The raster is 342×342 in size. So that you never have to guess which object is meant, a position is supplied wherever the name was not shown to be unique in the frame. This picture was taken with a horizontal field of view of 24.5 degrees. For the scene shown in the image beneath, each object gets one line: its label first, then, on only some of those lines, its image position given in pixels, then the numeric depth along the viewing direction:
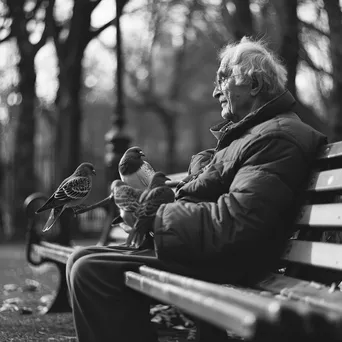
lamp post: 10.53
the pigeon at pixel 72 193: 3.84
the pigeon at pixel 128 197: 3.20
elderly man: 3.06
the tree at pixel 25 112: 16.45
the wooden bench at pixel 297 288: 1.89
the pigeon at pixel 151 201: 3.14
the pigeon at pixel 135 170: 3.32
